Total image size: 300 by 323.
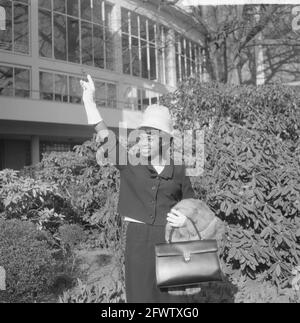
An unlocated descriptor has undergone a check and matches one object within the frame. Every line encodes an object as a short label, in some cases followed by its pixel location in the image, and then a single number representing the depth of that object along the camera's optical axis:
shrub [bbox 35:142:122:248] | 4.89
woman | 2.68
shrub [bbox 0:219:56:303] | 4.21
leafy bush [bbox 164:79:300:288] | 4.56
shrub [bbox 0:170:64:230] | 5.46
